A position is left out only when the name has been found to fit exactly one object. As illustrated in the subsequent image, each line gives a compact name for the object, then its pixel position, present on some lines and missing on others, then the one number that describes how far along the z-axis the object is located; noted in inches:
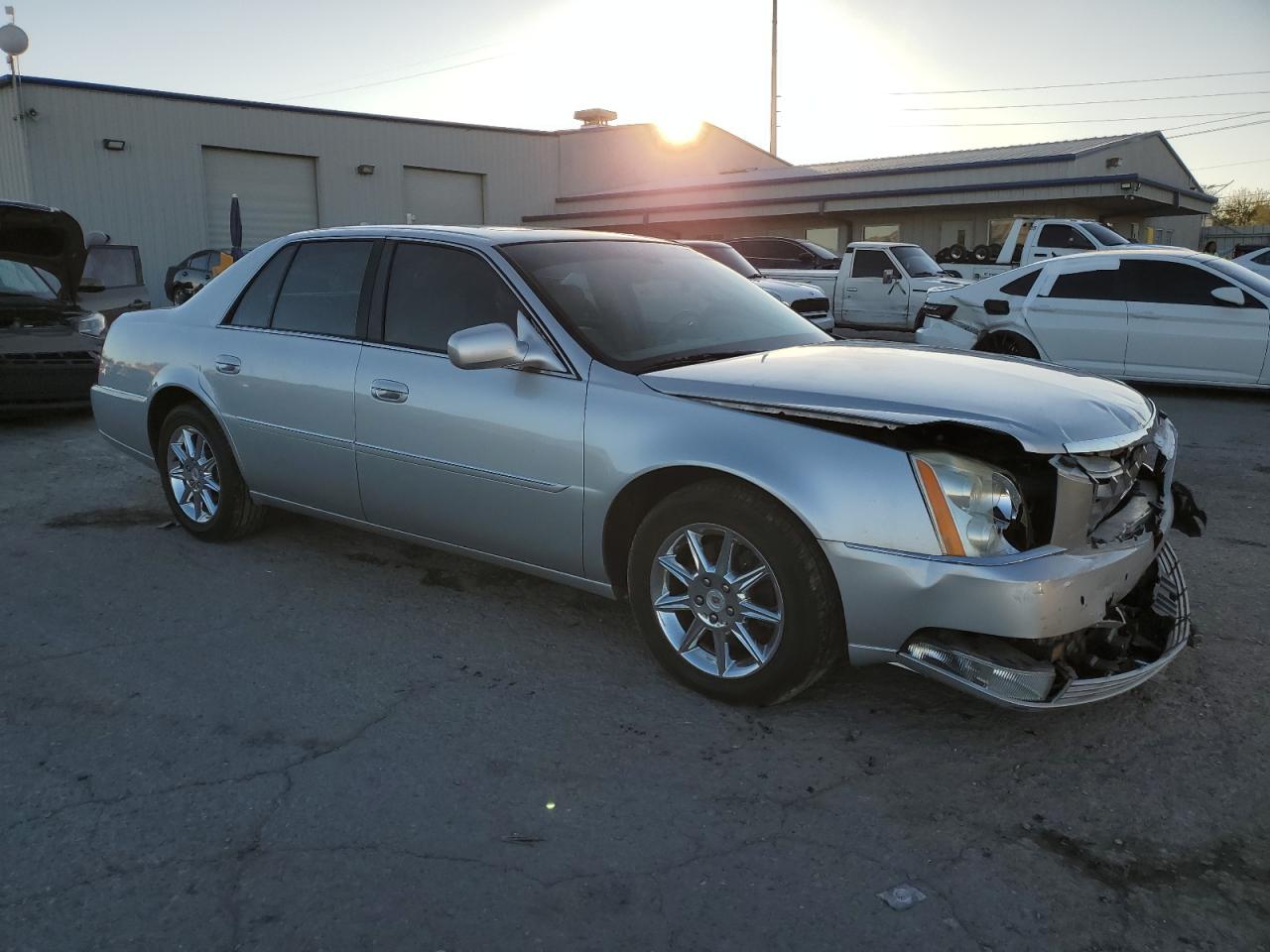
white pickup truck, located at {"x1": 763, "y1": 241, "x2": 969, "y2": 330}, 660.7
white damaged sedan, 389.1
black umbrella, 802.2
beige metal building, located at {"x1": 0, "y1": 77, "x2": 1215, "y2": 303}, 983.6
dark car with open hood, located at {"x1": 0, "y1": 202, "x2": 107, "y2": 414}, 333.1
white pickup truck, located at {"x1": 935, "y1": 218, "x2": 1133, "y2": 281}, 661.3
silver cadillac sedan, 116.4
